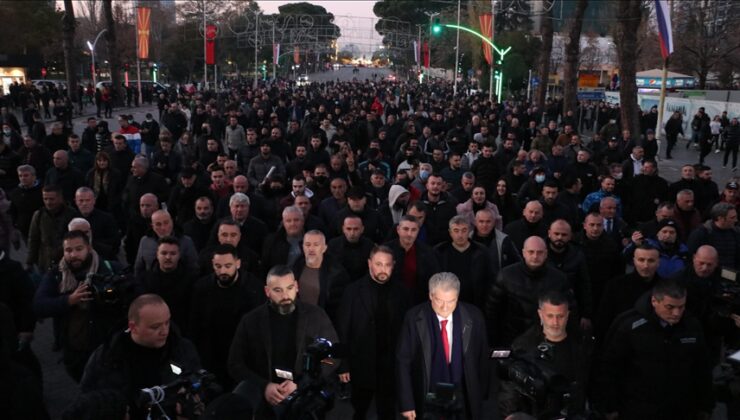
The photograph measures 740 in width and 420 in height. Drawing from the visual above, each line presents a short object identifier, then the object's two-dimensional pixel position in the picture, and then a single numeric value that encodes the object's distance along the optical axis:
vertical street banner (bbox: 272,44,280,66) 53.19
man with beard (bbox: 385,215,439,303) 5.99
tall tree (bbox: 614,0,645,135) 19.47
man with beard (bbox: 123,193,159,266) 7.43
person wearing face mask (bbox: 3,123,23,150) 13.43
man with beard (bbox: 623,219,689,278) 6.17
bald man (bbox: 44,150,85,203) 9.50
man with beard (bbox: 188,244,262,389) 5.17
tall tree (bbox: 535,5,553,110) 30.28
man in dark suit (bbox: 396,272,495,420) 4.55
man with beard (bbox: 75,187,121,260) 7.18
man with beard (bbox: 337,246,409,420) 5.08
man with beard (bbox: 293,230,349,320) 5.61
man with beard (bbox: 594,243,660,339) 5.51
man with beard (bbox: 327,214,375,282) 6.29
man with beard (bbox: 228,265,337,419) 4.42
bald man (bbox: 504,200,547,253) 7.18
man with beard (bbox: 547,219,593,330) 6.03
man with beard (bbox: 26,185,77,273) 7.04
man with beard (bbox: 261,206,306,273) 6.61
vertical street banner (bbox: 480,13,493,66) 31.18
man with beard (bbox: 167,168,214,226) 8.61
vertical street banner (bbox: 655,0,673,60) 17.44
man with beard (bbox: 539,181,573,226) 7.99
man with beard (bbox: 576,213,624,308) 6.68
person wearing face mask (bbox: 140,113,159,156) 15.52
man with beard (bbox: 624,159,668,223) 9.97
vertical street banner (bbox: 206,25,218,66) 37.78
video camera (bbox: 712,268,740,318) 4.93
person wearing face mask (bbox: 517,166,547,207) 9.77
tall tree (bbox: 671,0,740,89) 42.00
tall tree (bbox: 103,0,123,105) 34.38
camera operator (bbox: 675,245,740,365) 5.52
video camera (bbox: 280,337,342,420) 3.33
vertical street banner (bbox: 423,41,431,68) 52.77
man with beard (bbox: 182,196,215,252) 7.33
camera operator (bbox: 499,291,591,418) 4.32
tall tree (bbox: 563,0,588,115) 23.88
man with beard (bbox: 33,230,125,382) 4.89
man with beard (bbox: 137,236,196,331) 5.54
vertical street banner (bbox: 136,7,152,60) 34.25
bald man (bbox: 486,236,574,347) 5.36
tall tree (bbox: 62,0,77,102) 31.16
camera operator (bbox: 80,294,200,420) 3.74
